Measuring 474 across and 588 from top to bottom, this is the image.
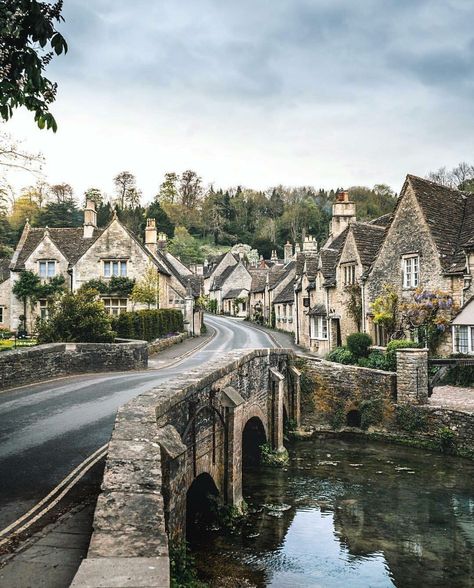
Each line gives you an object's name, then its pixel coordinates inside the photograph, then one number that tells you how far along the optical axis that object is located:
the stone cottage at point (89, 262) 44.91
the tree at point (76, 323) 25.28
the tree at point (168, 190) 130.88
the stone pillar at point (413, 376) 23.33
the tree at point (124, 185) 118.19
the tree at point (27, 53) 6.97
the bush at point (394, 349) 26.80
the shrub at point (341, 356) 30.53
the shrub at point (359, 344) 30.11
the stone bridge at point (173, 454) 4.89
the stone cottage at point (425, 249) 26.98
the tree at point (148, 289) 42.28
